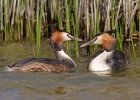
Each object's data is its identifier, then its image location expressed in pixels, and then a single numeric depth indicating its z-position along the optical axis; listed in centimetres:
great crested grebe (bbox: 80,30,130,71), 1641
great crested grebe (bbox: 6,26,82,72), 1570
